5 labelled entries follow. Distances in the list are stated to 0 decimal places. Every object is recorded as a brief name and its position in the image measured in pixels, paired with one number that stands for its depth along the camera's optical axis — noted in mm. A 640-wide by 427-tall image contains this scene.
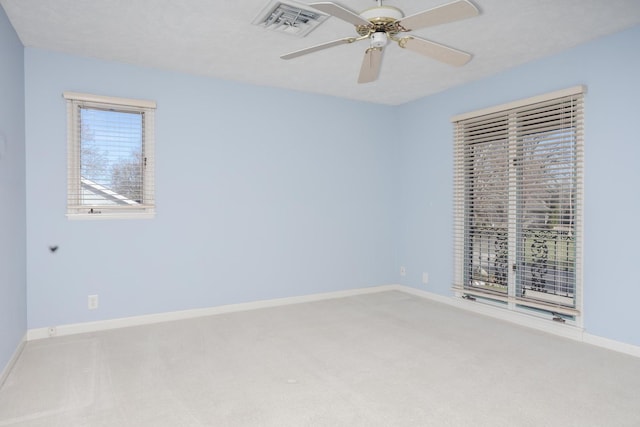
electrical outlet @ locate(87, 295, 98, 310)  3543
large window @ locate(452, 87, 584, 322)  3385
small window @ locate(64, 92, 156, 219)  3486
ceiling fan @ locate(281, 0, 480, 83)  1947
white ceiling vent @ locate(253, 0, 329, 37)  2587
